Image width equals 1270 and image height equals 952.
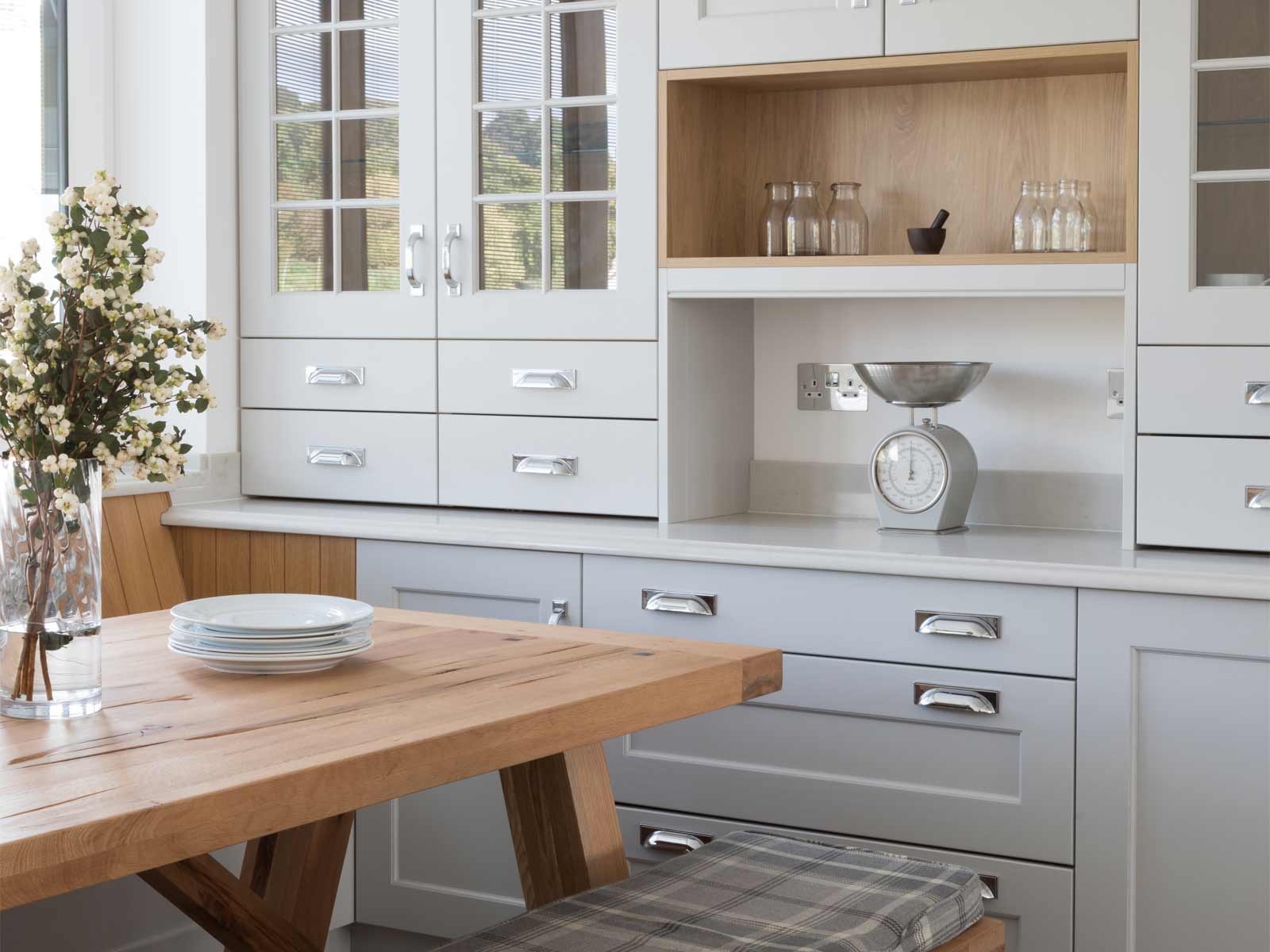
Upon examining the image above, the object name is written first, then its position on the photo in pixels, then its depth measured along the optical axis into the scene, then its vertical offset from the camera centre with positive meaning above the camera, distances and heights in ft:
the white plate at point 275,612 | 5.90 -0.87
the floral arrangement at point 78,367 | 4.92 +0.11
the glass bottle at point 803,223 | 9.95 +1.16
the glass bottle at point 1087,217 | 9.28 +1.12
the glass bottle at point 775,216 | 10.08 +1.22
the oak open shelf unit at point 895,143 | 9.62 +1.72
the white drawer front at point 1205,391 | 8.26 +0.04
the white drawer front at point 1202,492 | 8.27 -0.51
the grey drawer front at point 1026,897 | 8.00 -2.64
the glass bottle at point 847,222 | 9.96 +1.16
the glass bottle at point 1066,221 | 9.23 +1.08
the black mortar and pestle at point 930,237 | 9.43 +1.01
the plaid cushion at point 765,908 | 5.22 -1.85
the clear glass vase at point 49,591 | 5.02 -0.63
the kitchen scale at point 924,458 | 9.37 -0.36
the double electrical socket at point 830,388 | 10.61 +0.08
